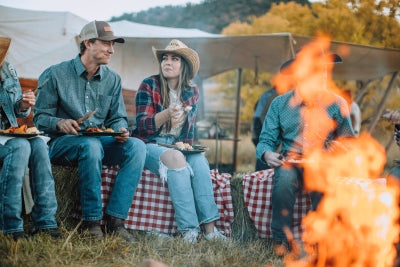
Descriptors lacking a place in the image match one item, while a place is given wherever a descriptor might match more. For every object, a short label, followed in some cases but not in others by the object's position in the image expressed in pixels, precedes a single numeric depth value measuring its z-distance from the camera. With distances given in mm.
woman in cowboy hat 3355
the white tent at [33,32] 10720
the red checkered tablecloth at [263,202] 3443
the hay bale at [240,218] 3600
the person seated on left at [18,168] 2727
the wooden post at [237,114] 8734
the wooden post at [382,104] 8391
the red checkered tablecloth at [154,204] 3547
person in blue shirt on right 3521
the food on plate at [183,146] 3547
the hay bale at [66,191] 3418
